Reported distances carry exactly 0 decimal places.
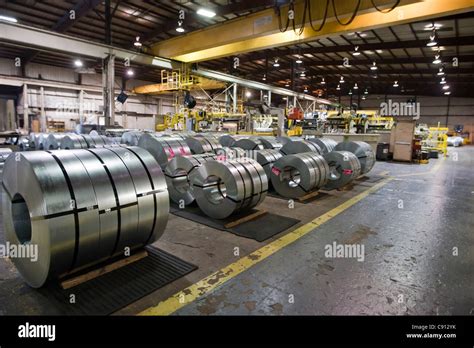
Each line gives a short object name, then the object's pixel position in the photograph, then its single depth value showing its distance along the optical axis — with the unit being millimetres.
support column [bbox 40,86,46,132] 18156
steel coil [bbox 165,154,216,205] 5266
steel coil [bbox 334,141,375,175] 8031
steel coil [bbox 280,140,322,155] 7297
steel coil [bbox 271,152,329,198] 5723
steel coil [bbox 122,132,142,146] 7794
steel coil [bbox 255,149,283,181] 6451
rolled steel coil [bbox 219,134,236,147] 9131
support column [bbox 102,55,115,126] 10312
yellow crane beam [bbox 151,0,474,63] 6895
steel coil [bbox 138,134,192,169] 6570
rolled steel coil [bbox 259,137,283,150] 8195
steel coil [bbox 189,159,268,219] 4305
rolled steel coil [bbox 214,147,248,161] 6668
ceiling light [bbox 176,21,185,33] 10820
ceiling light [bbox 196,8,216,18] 8766
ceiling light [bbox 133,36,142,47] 12542
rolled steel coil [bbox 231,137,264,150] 8119
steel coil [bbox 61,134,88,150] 7888
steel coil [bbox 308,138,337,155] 8820
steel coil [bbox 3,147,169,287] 2301
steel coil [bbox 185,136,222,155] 7543
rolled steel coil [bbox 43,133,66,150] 8532
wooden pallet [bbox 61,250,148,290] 2556
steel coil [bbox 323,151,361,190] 6781
